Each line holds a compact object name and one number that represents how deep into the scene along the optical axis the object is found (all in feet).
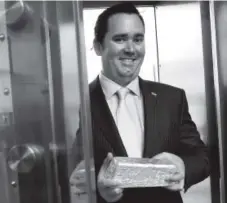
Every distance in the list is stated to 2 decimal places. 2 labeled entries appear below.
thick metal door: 2.48
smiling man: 2.59
